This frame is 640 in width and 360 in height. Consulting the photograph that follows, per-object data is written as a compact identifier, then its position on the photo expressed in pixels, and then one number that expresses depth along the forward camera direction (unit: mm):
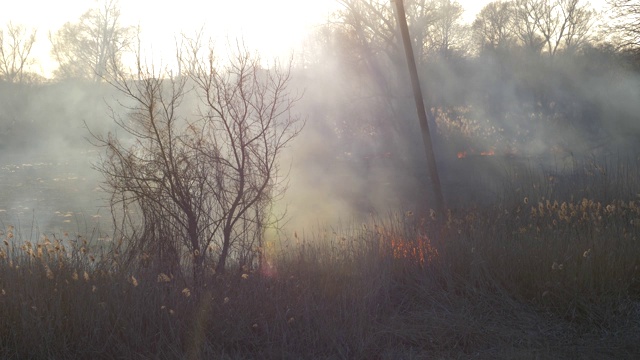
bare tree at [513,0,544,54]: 44688
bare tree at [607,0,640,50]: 24391
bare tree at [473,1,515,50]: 43688
